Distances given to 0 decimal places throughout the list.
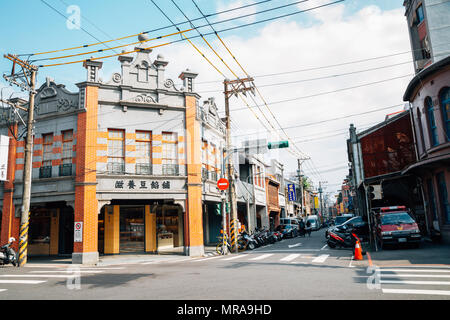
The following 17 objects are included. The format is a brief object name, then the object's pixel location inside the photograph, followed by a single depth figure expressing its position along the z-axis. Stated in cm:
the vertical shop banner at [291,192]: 6002
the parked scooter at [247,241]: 2241
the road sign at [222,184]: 2027
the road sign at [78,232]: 1827
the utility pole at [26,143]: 1739
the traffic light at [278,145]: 1923
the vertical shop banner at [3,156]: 2068
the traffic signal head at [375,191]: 1611
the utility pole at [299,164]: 5352
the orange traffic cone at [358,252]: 1348
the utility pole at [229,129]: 2095
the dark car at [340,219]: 2903
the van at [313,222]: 5109
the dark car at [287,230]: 3321
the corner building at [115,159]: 1912
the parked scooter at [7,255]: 1655
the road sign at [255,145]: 2838
